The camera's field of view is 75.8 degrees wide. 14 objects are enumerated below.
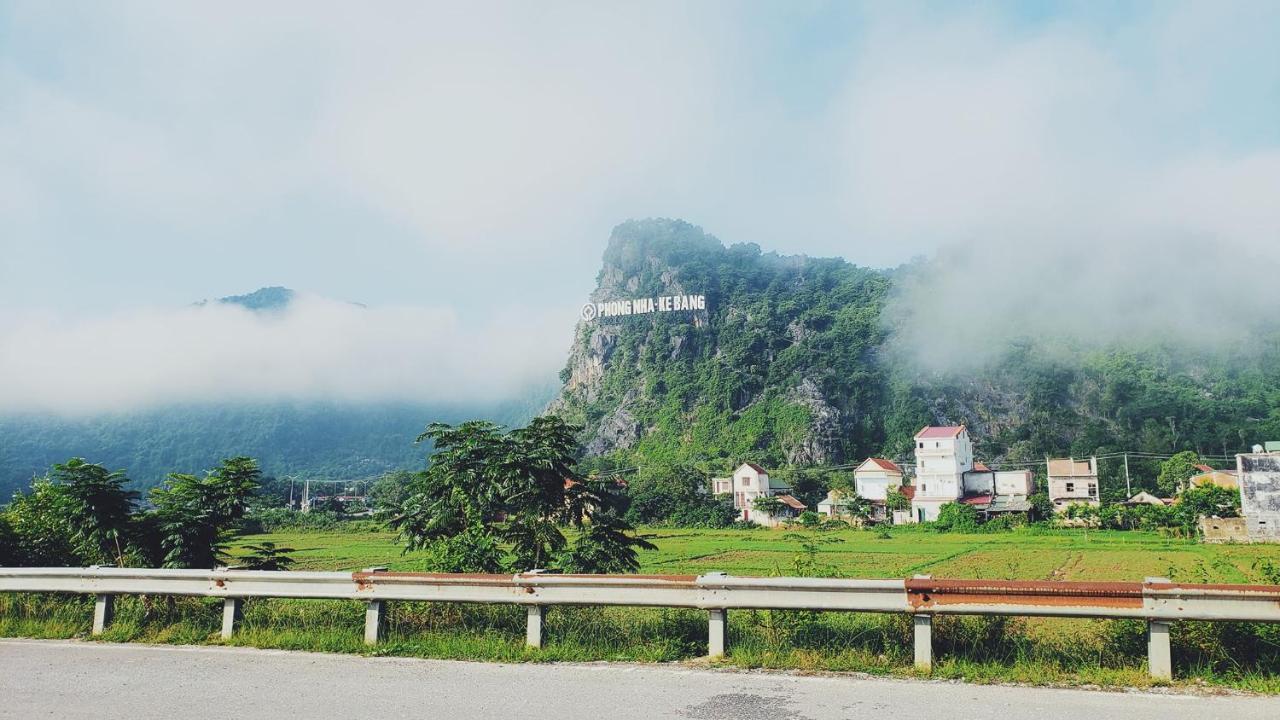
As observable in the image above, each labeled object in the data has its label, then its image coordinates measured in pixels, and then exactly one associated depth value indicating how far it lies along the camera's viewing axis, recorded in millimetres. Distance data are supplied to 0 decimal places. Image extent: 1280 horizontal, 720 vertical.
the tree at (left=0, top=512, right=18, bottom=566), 12820
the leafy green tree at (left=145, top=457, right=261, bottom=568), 12266
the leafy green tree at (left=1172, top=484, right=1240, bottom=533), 58688
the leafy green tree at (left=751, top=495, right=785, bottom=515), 87562
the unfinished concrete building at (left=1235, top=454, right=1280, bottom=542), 52406
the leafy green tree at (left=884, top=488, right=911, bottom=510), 88875
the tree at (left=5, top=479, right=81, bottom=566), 13070
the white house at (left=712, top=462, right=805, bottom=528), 90750
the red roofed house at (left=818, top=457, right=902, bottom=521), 97125
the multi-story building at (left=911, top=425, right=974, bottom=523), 91625
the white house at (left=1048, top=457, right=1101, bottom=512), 95812
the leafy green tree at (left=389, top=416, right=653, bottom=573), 11617
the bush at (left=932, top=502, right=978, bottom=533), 74125
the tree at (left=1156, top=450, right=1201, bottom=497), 92875
